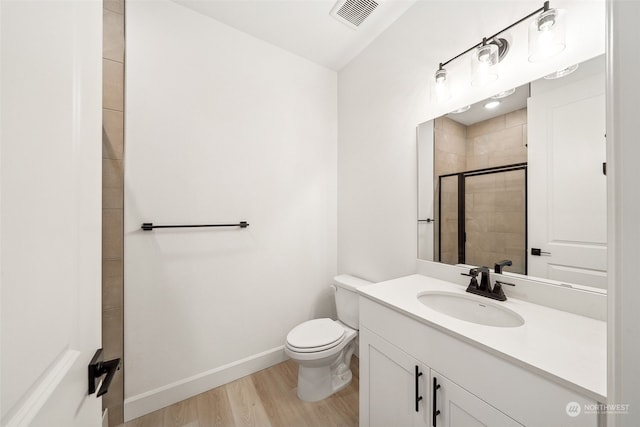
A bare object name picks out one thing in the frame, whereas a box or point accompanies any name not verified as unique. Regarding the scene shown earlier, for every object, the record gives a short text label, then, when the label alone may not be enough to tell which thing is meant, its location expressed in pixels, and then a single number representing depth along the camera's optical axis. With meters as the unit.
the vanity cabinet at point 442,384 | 0.64
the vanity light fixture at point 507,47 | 0.97
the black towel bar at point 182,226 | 1.45
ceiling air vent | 1.54
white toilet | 1.49
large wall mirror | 0.93
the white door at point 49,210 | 0.30
